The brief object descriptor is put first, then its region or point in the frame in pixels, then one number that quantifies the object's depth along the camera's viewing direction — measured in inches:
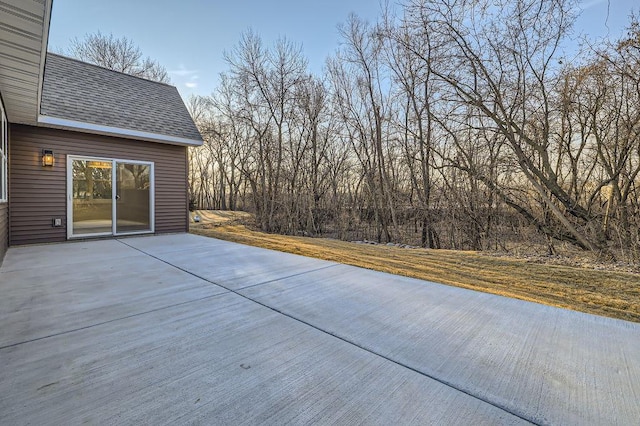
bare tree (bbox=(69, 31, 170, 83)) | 552.1
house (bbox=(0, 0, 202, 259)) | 210.7
